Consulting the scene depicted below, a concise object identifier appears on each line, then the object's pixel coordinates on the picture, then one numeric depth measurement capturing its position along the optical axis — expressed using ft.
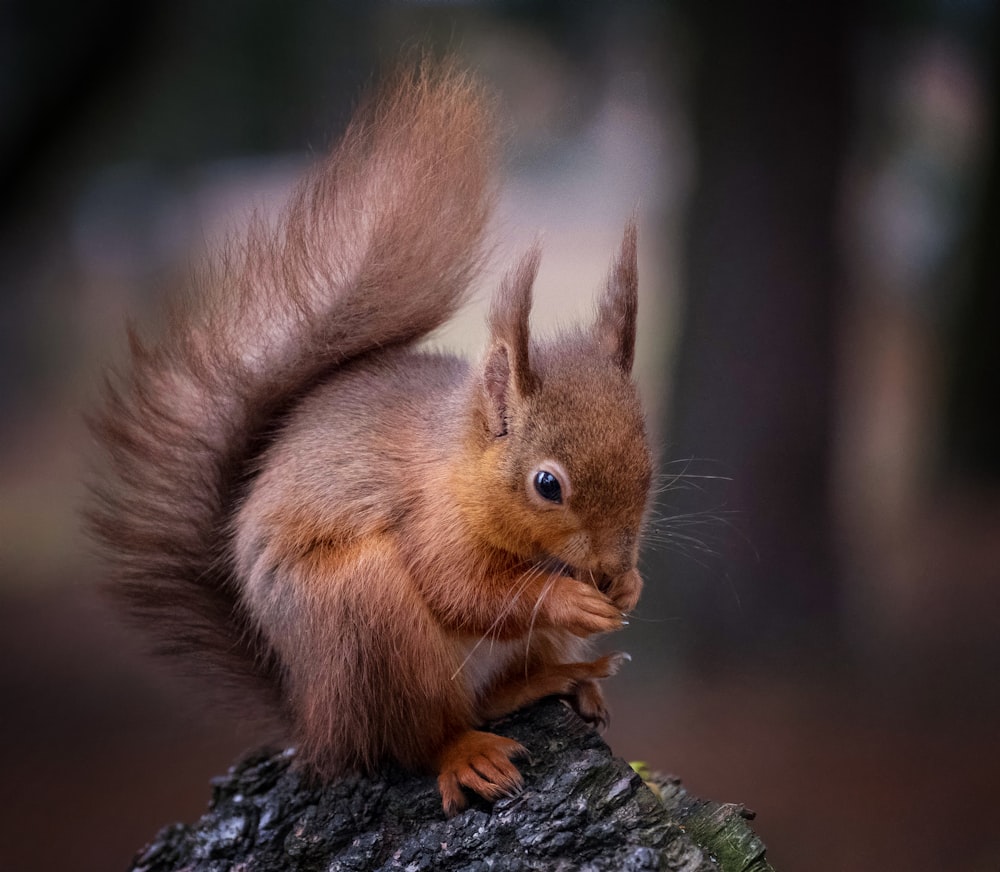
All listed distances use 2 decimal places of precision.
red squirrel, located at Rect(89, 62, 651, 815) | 12.37
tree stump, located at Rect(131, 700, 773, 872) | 12.34
